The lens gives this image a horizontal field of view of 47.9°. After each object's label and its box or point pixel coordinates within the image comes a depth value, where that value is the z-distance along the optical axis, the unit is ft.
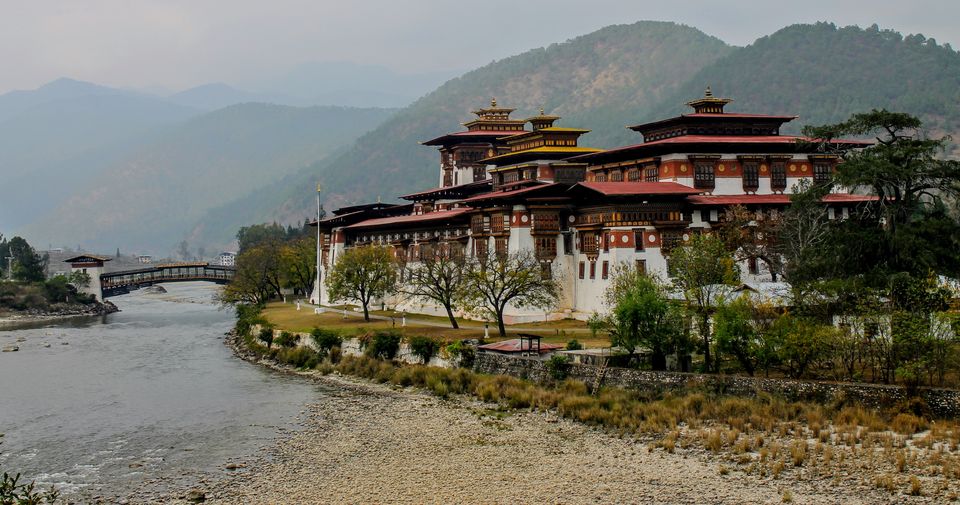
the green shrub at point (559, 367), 172.96
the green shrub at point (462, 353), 194.80
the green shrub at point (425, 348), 205.26
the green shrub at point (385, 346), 214.90
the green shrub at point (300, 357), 227.08
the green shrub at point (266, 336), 259.25
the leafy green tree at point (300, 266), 403.75
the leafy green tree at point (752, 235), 235.20
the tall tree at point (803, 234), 176.86
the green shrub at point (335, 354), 224.80
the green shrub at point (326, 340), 230.68
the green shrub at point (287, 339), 247.91
